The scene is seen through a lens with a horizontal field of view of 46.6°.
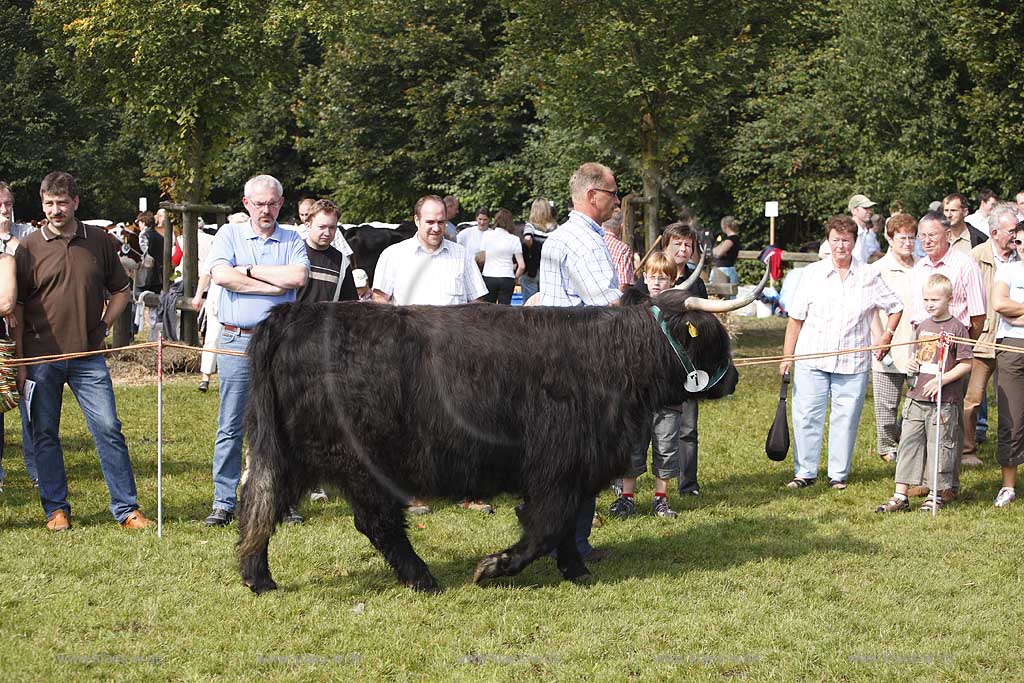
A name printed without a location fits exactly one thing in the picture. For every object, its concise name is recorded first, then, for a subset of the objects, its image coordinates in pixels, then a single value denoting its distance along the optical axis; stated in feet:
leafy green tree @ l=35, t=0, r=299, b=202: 58.90
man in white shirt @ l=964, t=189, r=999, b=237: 43.62
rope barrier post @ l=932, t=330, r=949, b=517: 27.66
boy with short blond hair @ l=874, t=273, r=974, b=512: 28.22
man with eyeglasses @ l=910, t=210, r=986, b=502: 29.63
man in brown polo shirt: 24.90
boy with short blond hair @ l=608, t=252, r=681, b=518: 27.86
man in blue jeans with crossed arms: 24.73
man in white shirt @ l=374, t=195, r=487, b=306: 28.09
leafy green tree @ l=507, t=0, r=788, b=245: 58.65
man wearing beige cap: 47.47
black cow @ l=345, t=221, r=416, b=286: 57.11
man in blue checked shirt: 23.72
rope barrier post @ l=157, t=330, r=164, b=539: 24.63
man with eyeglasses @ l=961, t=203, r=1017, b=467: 33.24
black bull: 20.42
